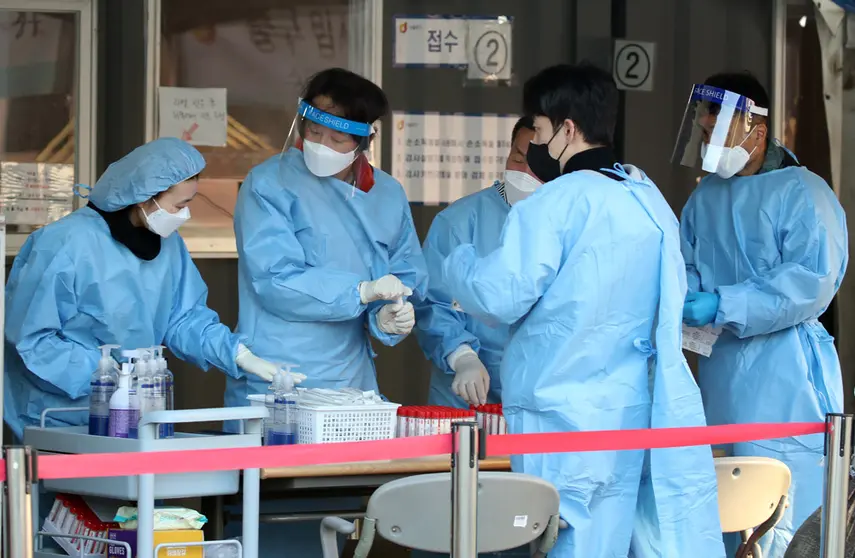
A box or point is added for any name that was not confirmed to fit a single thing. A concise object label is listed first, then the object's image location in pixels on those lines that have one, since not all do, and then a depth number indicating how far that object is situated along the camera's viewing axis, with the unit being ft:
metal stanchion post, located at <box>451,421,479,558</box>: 17.35
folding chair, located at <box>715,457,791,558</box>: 20.92
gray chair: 17.53
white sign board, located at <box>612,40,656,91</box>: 36.76
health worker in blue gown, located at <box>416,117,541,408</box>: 25.34
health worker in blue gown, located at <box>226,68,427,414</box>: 23.67
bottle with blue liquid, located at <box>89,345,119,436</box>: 20.42
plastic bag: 19.43
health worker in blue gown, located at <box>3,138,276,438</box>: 22.43
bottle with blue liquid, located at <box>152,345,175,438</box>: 20.74
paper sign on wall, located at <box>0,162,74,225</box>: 33.58
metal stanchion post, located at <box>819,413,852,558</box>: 20.20
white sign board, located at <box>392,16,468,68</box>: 35.50
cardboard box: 19.25
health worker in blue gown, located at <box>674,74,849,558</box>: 25.20
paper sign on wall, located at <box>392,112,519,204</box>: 35.70
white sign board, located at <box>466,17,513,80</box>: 35.88
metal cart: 18.88
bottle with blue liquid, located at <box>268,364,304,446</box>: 20.57
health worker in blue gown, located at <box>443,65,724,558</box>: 18.88
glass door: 33.53
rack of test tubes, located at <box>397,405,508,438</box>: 21.54
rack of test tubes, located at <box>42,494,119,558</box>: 20.01
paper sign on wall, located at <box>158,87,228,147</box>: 33.94
